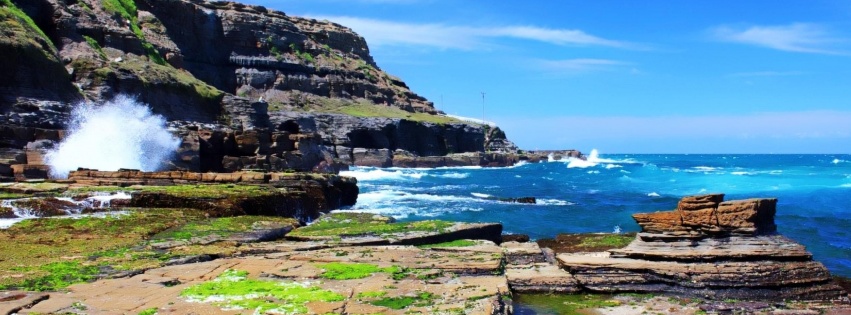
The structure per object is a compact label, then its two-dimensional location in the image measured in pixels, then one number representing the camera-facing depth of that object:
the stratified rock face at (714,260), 12.66
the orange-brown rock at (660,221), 13.98
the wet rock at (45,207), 18.59
